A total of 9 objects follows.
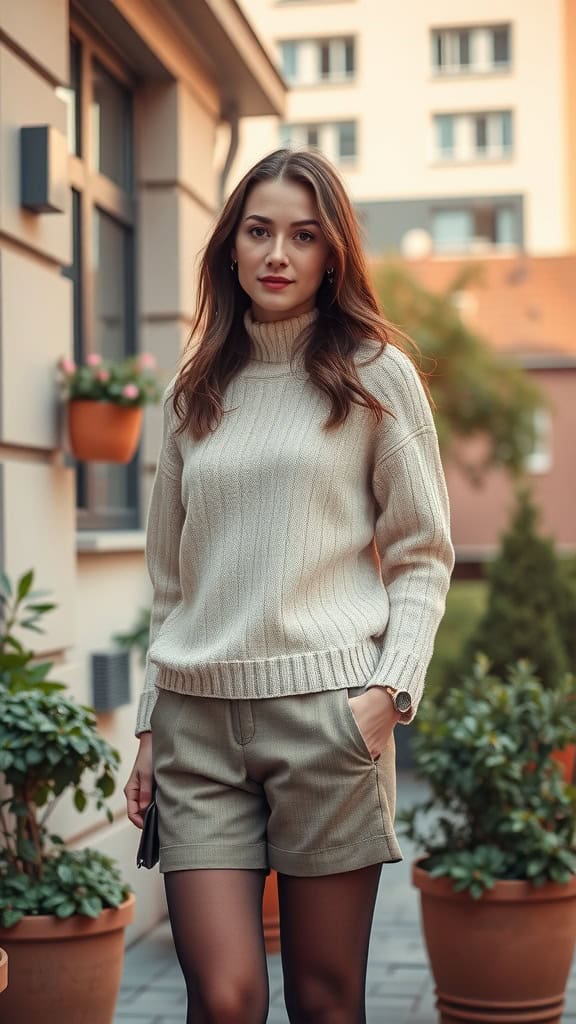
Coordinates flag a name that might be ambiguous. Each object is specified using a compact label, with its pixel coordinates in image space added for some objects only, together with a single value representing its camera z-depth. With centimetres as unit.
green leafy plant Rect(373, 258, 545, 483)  2677
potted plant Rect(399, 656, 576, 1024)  436
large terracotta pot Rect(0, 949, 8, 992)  314
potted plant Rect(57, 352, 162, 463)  502
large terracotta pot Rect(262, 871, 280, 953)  545
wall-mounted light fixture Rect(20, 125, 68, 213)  447
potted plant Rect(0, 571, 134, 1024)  371
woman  254
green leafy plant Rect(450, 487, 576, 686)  1029
